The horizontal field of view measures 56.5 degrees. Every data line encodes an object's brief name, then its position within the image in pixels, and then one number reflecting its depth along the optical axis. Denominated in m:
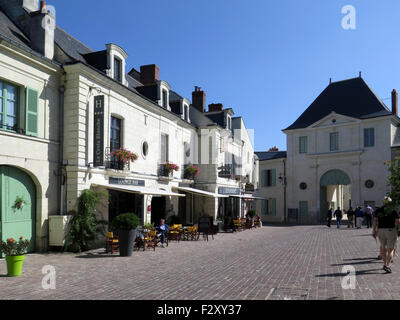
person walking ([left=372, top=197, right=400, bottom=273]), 7.91
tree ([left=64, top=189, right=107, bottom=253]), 11.46
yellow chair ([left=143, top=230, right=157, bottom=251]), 12.30
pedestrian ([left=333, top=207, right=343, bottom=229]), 23.20
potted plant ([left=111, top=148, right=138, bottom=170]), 13.78
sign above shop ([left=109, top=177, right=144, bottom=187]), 13.87
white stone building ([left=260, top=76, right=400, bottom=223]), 28.53
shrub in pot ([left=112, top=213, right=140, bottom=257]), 10.83
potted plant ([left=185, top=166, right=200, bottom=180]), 20.66
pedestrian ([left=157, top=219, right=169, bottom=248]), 13.25
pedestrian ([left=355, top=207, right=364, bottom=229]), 22.75
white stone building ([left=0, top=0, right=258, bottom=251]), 10.58
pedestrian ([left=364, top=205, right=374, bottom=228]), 22.84
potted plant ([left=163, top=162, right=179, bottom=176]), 18.09
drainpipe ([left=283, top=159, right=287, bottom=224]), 32.69
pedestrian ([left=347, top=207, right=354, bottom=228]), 23.83
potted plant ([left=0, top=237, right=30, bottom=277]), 7.54
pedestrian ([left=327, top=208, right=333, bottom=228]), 24.38
